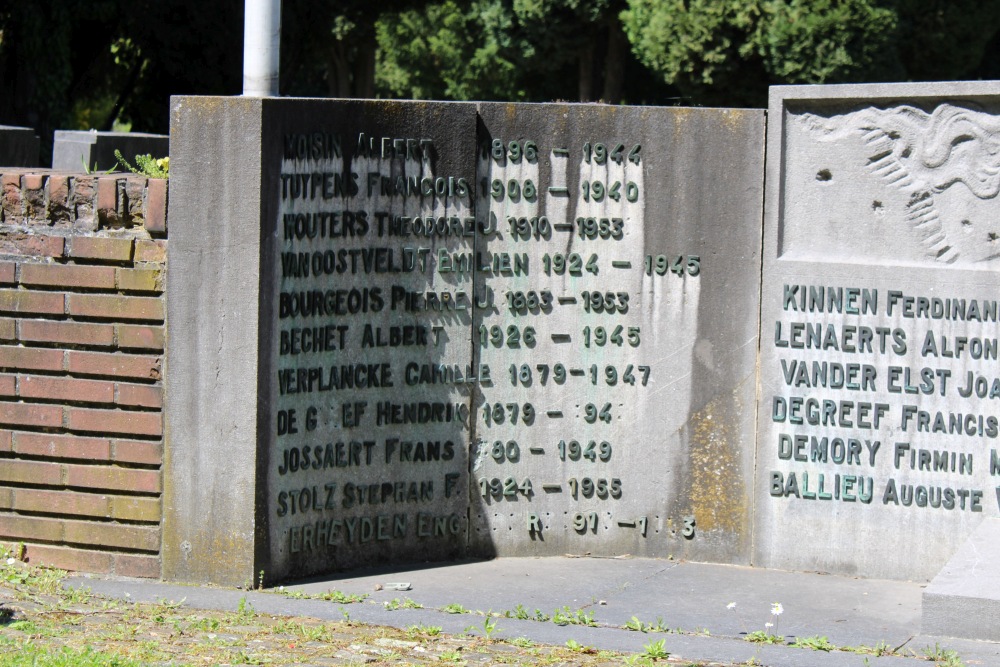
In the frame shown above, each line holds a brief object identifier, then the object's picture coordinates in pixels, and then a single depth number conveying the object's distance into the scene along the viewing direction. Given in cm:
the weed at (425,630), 511
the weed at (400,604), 550
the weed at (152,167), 590
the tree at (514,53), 2614
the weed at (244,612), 524
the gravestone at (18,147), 861
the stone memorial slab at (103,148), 1010
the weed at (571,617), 536
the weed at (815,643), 508
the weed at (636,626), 529
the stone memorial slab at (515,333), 600
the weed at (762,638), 516
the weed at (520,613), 541
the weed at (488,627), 510
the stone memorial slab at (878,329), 611
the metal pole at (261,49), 591
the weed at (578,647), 495
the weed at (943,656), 485
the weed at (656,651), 488
